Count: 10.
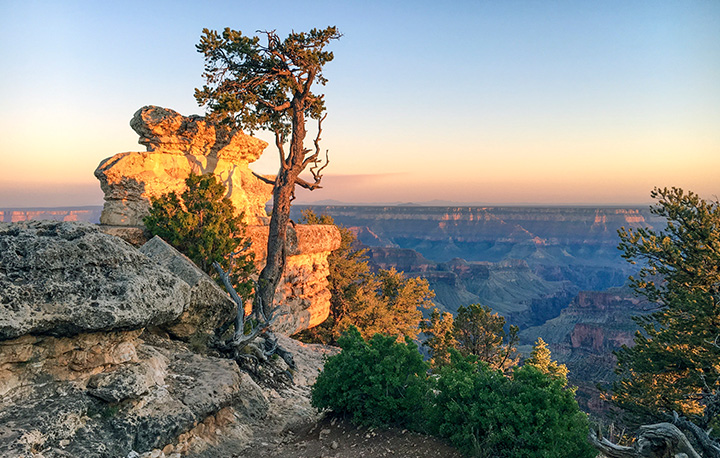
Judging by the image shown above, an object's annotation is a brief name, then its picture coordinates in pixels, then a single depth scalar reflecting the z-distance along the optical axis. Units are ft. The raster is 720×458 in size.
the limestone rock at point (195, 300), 29.81
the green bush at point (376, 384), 24.39
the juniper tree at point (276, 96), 57.36
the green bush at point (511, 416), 19.72
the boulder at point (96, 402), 17.19
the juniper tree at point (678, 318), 43.98
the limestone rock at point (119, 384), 19.54
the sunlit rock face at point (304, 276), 66.74
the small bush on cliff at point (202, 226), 42.24
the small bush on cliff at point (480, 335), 60.29
